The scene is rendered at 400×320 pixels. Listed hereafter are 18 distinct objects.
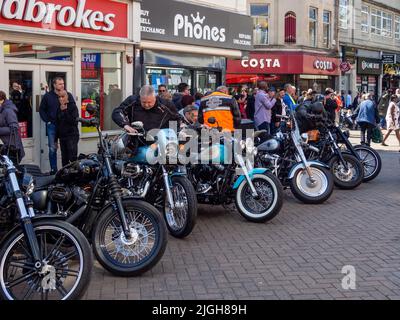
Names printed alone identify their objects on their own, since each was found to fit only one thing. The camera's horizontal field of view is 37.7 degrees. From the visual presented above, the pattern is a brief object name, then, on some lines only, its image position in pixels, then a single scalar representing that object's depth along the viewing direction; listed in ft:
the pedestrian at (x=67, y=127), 31.68
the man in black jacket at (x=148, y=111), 23.40
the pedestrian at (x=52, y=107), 31.91
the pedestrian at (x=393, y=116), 55.47
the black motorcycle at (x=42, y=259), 13.69
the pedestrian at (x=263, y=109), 44.93
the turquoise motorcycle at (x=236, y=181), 23.91
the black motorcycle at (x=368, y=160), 34.91
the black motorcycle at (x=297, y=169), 27.96
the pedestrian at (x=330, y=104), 56.13
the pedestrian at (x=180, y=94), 39.28
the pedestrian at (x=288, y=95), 47.62
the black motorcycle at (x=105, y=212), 16.56
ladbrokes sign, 31.42
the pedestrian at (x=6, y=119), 27.55
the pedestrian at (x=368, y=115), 50.34
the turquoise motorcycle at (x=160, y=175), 20.38
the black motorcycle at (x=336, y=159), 32.07
